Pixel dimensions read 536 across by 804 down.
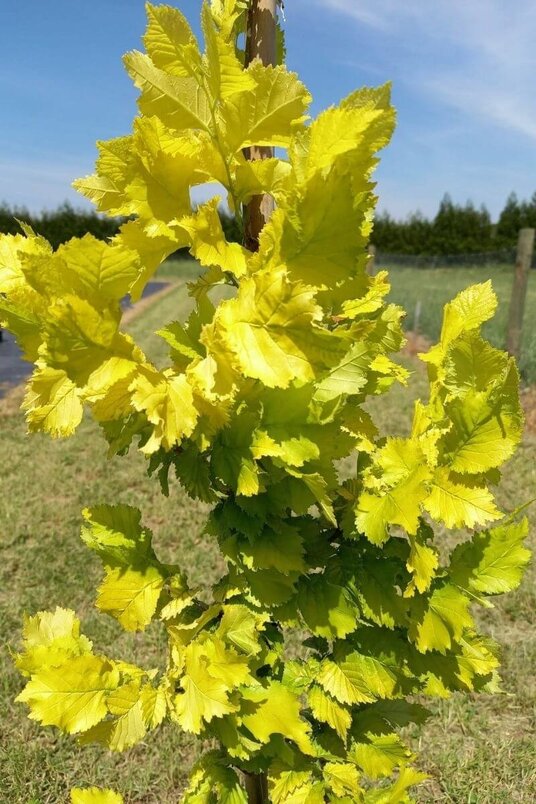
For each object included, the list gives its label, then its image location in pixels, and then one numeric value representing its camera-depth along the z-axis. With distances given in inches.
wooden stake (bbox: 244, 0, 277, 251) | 40.6
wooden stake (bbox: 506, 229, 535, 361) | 303.1
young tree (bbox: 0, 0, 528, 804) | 28.4
